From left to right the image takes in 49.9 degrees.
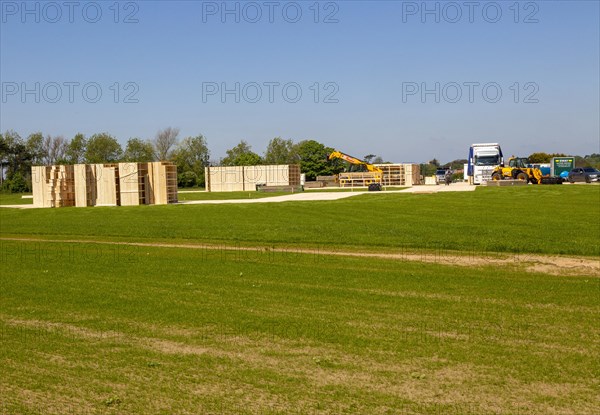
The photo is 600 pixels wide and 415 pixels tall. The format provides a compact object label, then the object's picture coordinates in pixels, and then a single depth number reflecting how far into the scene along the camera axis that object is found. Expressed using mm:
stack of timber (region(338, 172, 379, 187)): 69250
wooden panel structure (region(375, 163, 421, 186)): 74188
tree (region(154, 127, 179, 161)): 120750
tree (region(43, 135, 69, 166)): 96500
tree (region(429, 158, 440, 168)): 183625
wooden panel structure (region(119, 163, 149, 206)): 44062
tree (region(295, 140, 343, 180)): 121938
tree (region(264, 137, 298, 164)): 143125
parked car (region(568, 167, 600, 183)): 57844
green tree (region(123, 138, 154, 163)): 100794
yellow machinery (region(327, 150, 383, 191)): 69000
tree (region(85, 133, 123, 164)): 91494
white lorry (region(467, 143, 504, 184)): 56250
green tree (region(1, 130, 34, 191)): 94438
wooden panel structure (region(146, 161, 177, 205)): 44875
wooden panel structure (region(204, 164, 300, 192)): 72562
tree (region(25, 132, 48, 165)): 96688
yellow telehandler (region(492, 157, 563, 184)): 53406
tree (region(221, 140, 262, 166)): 121125
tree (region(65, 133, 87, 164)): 93612
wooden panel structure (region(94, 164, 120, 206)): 44250
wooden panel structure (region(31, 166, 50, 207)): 45031
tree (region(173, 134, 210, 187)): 118562
